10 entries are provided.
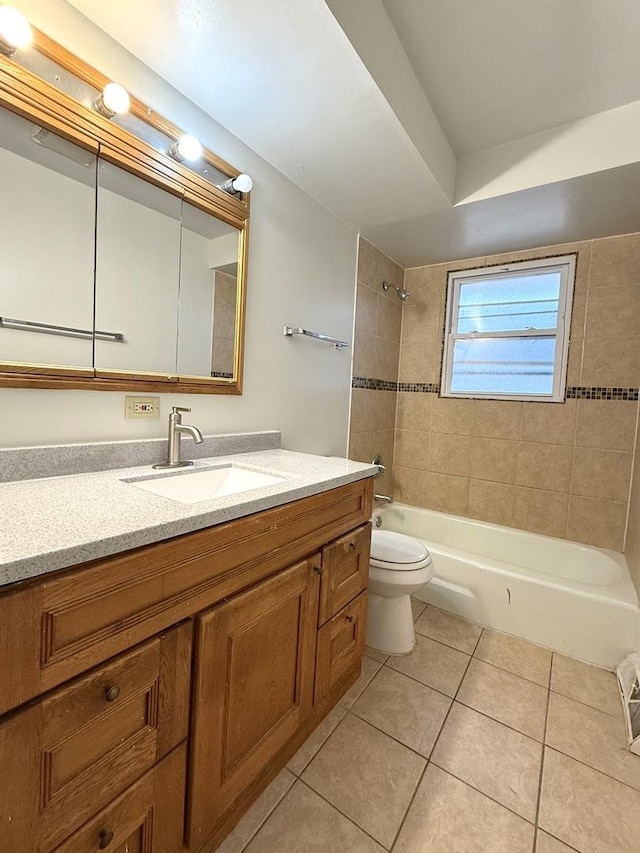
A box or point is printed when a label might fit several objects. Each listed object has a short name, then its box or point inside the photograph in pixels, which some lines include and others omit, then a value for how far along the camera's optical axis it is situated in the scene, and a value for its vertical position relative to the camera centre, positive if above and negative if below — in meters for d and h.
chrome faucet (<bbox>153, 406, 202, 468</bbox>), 1.31 -0.14
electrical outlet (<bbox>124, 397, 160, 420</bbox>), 1.28 -0.05
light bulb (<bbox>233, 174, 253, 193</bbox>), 1.45 +0.81
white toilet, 1.73 -0.84
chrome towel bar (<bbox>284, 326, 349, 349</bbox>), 1.85 +0.34
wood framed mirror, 1.00 +0.46
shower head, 2.65 +0.83
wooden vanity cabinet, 0.60 -0.57
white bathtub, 1.76 -0.90
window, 2.44 +0.56
